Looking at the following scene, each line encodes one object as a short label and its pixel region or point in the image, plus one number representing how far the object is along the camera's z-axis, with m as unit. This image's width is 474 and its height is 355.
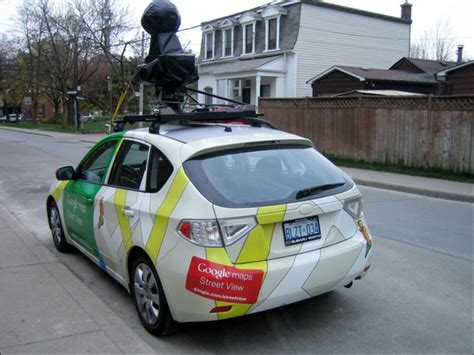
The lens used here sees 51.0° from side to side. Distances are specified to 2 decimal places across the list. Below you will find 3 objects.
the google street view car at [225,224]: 3.33
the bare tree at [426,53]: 58.62
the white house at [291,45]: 29.48
